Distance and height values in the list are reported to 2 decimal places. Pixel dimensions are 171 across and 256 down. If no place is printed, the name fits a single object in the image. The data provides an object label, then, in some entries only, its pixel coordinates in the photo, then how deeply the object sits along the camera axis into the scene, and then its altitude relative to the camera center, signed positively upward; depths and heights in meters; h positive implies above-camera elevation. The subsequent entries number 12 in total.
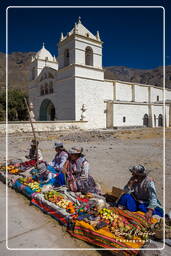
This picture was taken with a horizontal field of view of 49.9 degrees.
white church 22.30 +5.12
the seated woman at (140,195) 2.82 -1.11
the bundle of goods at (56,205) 2.92 -1.36
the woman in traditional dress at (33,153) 5.72 -0.85
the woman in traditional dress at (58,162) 4.60 -0.95
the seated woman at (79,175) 3.74 -1.01
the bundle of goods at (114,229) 2.22 -1.35
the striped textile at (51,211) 2.85 -1.44
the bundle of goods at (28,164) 5.63 -1.17
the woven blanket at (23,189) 3.83 -1.38
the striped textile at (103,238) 2.14 -1.40
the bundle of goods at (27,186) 3.86 -1.32
